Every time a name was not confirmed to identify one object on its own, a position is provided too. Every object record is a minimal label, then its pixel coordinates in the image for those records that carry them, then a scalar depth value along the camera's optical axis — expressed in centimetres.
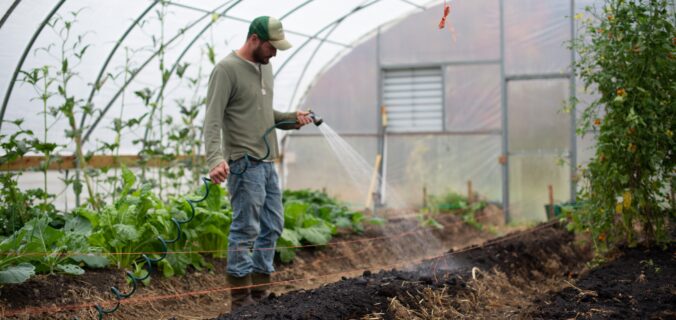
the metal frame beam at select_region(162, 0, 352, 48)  700
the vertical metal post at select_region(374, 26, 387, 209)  1029
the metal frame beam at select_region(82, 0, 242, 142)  689
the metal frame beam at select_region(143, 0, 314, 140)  761
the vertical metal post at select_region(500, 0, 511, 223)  967
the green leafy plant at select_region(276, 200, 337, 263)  570
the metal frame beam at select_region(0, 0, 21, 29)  542
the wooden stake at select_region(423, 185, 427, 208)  994
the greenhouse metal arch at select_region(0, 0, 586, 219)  725
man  398
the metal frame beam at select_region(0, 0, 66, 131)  573
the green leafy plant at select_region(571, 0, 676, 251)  465
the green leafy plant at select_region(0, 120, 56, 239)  419
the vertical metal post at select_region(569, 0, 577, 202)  923
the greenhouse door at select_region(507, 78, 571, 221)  943
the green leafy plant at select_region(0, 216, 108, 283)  352
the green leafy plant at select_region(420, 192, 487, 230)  892
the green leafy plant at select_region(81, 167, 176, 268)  439
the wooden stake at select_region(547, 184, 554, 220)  864
